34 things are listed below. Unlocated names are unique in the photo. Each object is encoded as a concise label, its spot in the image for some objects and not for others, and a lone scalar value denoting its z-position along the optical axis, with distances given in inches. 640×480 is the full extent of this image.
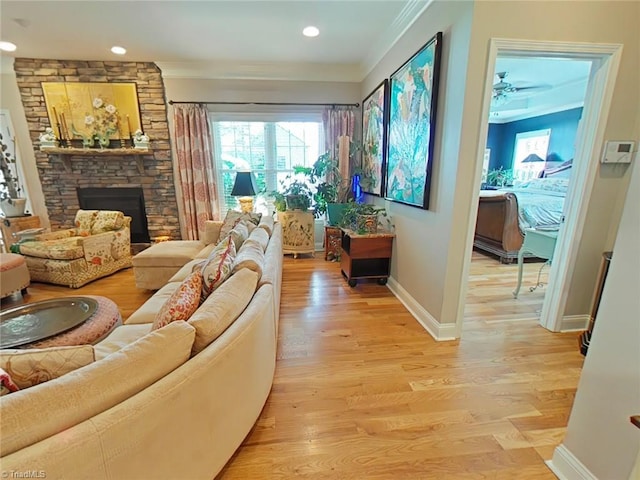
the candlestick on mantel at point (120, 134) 164.2
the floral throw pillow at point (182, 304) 52.7
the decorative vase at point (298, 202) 167.5
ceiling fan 165.8
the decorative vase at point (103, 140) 163.6
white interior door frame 74.1
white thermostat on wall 82.2
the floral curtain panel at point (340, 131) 171.8
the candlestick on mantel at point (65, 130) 162.2
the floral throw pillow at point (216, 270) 63.9
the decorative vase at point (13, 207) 159.3
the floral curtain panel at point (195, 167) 164.6
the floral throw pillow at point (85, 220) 152.1
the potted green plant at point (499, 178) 286.8
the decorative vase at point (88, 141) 163.3
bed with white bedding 155.8
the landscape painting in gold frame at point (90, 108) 159.8
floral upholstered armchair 128.6
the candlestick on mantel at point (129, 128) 164.9
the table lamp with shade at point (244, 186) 154.8
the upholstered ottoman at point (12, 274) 111.4
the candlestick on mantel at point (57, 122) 161.6
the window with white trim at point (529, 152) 249.8
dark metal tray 65.3
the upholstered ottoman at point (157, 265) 122.0
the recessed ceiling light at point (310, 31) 118.2
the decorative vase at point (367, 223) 130.3
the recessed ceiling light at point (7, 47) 135.9
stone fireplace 158.7
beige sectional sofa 28.1
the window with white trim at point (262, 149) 176.9
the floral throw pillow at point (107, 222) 151.2
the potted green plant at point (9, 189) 159.9
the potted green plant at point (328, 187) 169.5
